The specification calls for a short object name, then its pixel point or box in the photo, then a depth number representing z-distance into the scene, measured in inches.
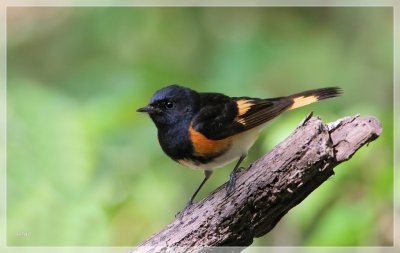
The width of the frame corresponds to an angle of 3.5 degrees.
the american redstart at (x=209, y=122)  154.0
